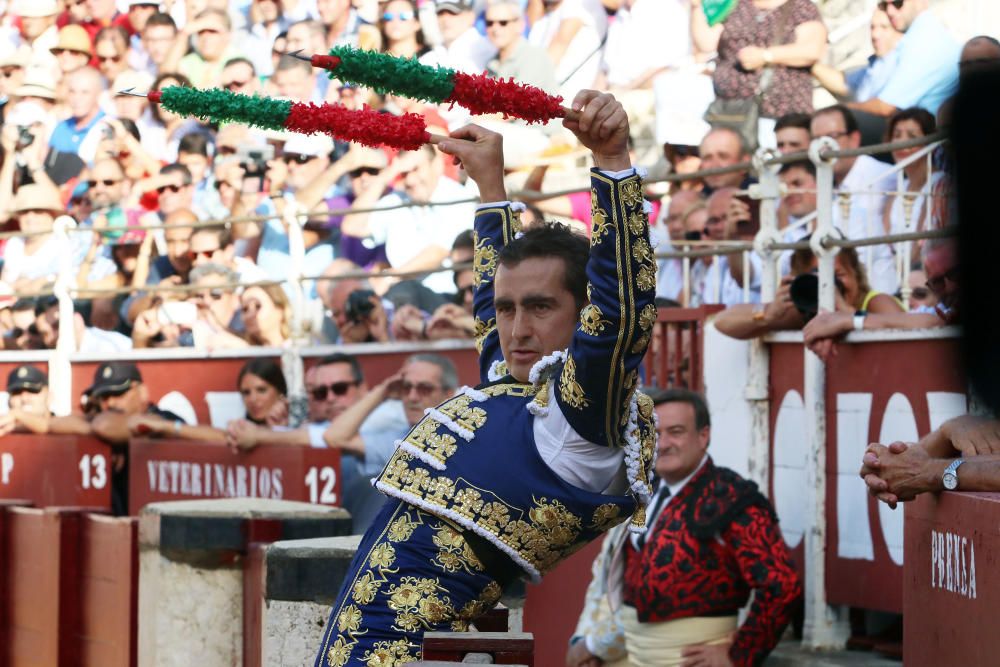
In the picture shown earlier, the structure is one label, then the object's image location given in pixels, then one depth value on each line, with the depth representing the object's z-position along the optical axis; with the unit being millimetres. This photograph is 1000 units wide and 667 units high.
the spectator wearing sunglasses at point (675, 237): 13617
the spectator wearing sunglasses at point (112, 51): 23875
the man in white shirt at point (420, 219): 15461
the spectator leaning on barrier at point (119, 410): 18469
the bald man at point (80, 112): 23312
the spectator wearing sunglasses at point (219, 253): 18062
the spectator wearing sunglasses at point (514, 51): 16375
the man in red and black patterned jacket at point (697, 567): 9414
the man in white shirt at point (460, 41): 17391
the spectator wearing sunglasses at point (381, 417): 13548
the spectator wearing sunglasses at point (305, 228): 17281
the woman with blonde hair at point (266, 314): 16734
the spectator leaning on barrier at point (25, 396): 20047
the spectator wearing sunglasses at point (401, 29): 18109
